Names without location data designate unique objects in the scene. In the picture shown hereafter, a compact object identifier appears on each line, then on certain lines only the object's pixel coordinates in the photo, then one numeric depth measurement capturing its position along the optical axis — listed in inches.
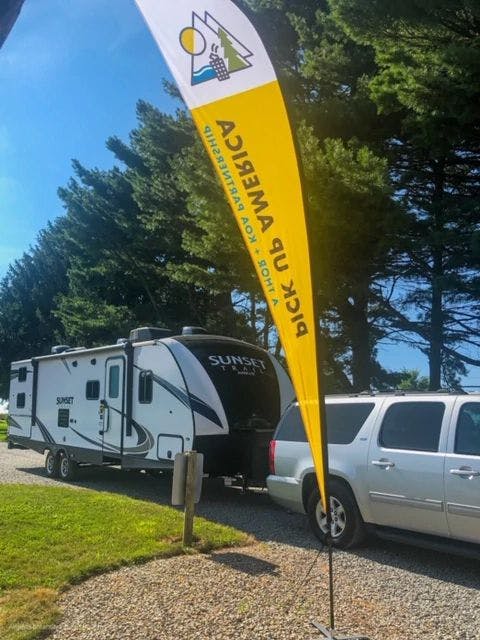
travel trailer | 425.7
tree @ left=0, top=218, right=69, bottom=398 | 1364.4
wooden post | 294.0
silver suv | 255.6
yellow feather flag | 193.6
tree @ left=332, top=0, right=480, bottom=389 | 428.8
